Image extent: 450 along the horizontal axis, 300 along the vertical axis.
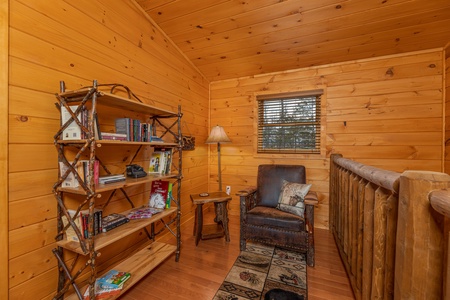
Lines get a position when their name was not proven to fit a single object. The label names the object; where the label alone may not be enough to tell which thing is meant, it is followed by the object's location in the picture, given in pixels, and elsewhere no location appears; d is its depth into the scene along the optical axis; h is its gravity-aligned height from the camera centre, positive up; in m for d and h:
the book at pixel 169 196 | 2.05 -0.49
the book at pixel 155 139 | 1.85 +0.09
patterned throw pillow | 2.07 -0.53
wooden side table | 2.30 -0.79
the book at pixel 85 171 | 1.31 -0.15
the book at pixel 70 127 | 1.31 +0.15
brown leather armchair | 1.92 -0.71
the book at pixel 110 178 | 1.47 -0.23
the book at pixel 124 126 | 1.60 +0.19
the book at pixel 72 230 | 1.34 -0.56
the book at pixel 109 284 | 1.38 -1.01
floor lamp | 2.85 +0.19
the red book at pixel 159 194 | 2.04 -0.47
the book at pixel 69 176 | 1.35 -0.19
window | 2.86 +0.42
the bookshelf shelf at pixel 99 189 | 1.26 -0.28
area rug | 1.54 -1.12
